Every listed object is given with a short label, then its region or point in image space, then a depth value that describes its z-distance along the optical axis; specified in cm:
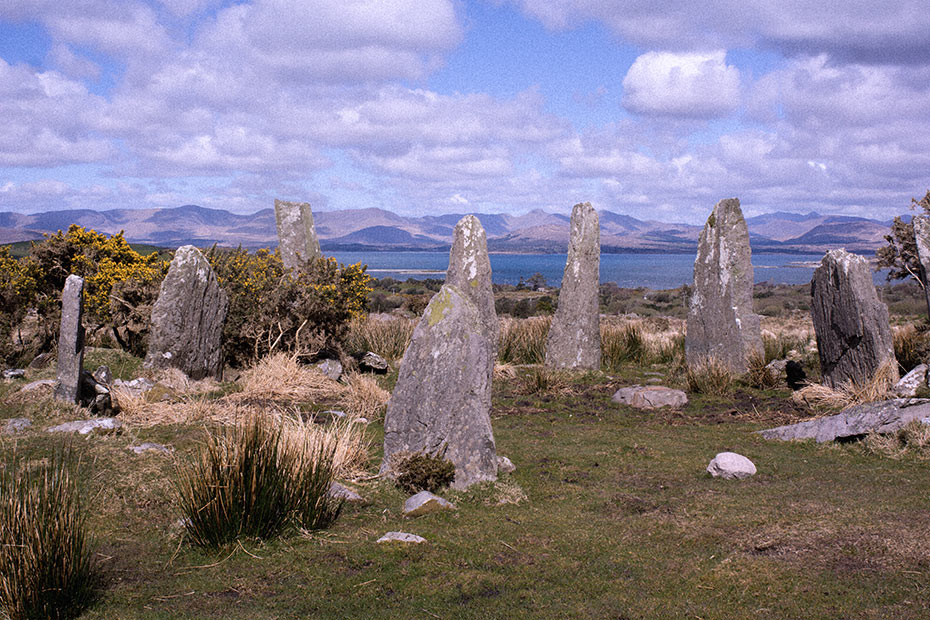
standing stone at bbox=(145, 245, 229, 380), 1395
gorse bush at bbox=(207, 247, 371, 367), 1570
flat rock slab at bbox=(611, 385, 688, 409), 1303
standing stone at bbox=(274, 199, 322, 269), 2059
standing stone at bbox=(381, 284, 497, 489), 785
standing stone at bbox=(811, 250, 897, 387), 1241
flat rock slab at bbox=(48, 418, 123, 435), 951
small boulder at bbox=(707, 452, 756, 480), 839
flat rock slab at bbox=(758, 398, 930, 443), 941
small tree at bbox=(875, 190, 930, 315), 1645
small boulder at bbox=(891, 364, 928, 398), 1135
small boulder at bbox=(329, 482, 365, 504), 719
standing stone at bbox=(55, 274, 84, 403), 1106
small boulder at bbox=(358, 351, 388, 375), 1659
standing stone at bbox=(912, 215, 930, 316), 1208
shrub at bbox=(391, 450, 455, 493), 761
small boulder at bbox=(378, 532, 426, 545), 608
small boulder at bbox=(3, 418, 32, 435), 945
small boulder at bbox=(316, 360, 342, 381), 1548
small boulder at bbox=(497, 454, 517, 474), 846
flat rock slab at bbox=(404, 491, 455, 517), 702
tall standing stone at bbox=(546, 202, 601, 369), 1705
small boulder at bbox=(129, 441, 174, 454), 854
